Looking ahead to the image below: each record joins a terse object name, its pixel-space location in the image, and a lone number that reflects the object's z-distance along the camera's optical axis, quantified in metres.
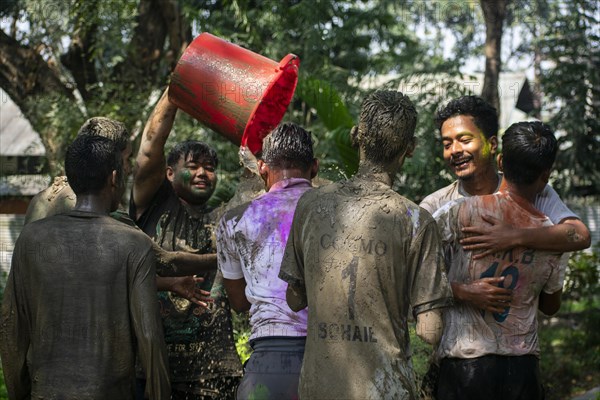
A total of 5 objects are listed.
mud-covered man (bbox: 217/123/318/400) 3.45
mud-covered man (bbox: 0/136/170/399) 3.54
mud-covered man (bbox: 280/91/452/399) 3.06
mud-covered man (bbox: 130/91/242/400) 4.68
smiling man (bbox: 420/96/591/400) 3.62
